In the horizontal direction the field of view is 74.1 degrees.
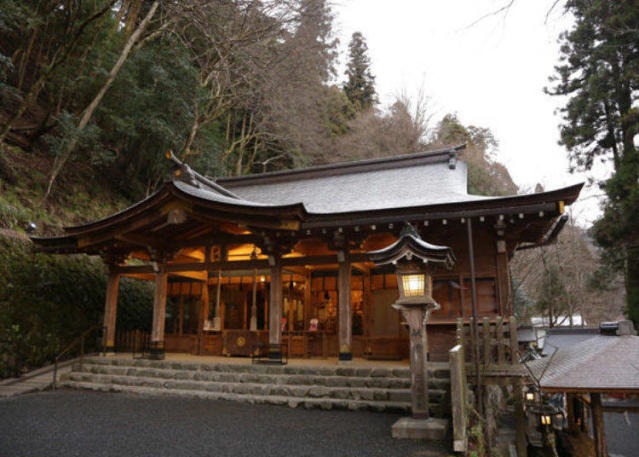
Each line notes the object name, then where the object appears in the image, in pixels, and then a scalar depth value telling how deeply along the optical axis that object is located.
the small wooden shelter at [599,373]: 6.23
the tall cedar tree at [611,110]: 15.91
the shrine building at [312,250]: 9.73
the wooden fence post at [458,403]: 5.12
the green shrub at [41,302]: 10.73
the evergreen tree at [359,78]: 37.30
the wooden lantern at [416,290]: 6.37
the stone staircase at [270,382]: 7.77
